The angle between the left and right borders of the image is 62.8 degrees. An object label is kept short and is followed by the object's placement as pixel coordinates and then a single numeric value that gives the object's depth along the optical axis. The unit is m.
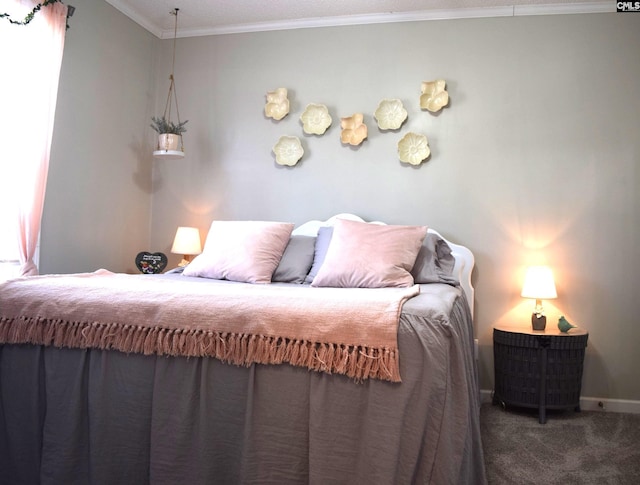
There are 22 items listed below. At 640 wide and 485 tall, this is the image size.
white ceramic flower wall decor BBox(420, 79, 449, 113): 3.52
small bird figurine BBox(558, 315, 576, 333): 3.06
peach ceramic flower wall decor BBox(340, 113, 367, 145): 3.65
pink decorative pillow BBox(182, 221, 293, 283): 2.94
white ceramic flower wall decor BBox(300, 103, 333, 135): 3.72
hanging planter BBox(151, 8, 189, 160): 3.67
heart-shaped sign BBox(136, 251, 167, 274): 3.55
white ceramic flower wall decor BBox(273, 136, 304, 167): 3.78
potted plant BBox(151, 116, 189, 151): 3.67
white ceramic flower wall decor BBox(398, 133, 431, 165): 3.54
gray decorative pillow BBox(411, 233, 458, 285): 2.96
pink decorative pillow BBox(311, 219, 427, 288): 2.75
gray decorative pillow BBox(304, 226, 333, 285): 3.05
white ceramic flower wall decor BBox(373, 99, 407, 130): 3.59
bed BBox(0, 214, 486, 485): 1.59
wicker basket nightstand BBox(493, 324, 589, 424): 2.96
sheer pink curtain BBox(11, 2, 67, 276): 2.86
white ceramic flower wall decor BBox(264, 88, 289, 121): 3.81
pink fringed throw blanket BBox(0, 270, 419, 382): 1.64
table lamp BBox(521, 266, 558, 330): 3.13
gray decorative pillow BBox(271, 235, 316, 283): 3.04
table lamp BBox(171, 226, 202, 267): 3.75
